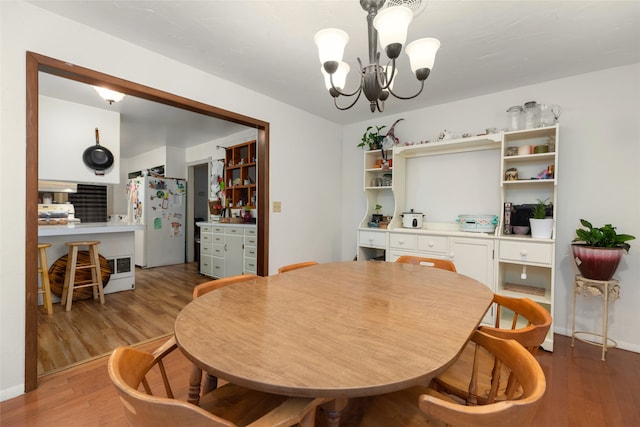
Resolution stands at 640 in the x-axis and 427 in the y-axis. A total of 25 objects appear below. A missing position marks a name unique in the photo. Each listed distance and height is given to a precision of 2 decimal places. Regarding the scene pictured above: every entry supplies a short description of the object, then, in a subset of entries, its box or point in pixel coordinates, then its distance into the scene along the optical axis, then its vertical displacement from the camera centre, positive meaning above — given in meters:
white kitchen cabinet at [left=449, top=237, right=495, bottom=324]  2.55 -0.44
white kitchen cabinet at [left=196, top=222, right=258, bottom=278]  3.76 -0.60
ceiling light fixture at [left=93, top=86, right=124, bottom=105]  2.72 +1.09
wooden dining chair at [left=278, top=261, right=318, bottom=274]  1.92 -0.41
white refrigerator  5.10 -0.19
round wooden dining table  0.68 -0.40
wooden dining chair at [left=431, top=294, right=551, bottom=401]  1.02 -0.58
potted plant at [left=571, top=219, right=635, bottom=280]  2.09 -0.30
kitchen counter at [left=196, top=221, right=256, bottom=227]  3.80 -0.23
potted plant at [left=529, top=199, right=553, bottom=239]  2.35 -0.10
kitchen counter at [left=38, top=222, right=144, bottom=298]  3.21 -0.50
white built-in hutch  2.41 -0.24
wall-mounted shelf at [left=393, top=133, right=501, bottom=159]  2.71 +0.67
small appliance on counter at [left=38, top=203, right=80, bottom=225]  3.33 -0.10
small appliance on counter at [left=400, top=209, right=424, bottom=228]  3.21 -0.11
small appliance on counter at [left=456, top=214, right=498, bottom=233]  2.78 -0.13
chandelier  1.17 +0.73
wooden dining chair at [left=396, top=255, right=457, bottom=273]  2.10 -0.41
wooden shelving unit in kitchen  4.30 +0.53
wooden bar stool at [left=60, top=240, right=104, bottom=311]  3.07 -0.76
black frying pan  3.45 +0.60
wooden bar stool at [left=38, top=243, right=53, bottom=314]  2.81 -0.72
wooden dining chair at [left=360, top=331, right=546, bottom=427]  0.62 -0.46
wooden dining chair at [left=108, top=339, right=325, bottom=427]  0.60 -0.49
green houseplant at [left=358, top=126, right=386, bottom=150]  3.40 +0.83
